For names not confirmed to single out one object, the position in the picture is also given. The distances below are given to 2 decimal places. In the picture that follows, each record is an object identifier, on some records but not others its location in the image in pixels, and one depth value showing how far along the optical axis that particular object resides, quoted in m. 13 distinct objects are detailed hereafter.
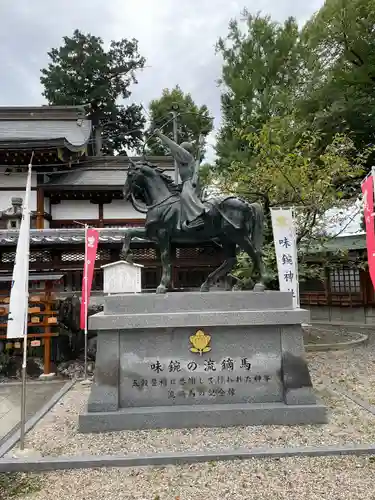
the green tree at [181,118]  25.77
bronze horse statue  5.79
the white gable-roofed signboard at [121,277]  9.03
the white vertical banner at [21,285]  4.39
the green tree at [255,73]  18.94
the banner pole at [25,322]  4.35
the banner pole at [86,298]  8.79
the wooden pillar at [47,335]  9.54
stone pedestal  5.12
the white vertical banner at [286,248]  9.38
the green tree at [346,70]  12.49
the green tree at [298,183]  10.07
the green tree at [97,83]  31.53
